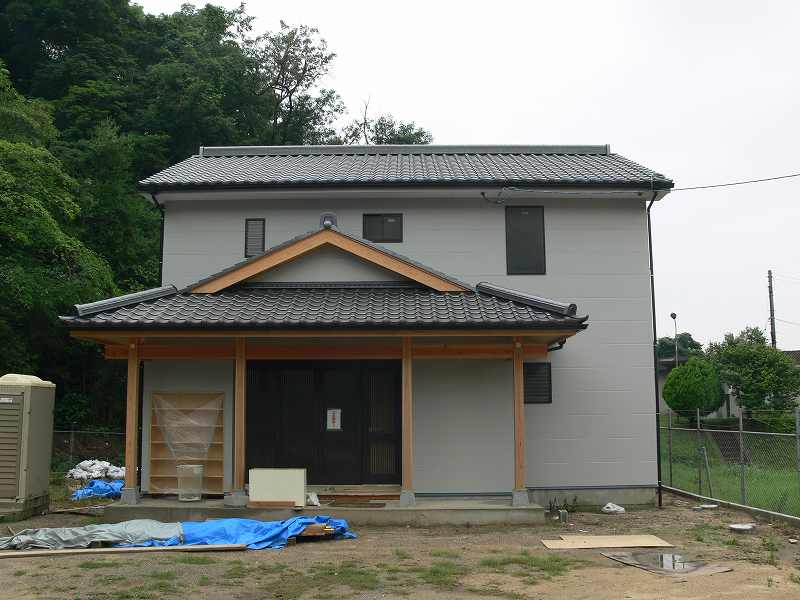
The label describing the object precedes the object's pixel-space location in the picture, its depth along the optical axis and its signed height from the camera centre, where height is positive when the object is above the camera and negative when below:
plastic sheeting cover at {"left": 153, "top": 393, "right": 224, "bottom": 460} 14.08 -0.64
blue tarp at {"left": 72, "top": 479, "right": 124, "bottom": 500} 15.75 -2.04
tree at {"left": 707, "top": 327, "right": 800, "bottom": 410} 31.89 +0.56
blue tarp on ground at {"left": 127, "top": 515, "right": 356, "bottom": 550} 10.67 -1.97
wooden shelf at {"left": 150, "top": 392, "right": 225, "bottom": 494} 13.94 -1.25
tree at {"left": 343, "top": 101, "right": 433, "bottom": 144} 42.66 +14.24
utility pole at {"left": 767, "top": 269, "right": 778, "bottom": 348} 44.66 +4.27
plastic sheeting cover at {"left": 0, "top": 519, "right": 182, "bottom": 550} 10.27 -1.96
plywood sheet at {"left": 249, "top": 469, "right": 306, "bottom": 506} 12.55 -1.54
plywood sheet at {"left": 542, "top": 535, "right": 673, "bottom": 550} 10.74 -2.12
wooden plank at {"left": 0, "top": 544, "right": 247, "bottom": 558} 9.81 -2.05
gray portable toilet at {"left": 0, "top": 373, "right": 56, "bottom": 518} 12.78 -0.92
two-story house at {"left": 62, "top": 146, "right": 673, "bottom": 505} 13.02 +0.96
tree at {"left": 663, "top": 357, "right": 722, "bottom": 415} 30.69 +0.06
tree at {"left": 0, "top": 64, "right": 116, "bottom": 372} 18.78 +3.76
